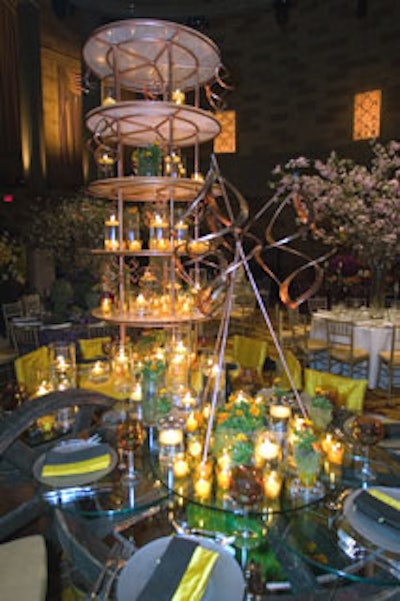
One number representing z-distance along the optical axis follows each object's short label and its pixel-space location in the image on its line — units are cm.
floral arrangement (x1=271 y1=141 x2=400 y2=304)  446
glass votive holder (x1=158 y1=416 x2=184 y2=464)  176
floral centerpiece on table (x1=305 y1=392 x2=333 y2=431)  201
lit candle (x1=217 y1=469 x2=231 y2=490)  158
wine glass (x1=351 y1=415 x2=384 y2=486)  187
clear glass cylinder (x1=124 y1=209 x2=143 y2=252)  272
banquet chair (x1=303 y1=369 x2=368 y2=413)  255
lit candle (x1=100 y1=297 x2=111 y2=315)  278
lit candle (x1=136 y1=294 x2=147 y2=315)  281
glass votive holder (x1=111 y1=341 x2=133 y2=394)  263
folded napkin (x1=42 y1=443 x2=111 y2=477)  165
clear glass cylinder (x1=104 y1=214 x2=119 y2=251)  271
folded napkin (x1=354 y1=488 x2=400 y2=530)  137
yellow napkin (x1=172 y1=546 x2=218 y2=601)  112
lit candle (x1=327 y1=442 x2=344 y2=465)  177
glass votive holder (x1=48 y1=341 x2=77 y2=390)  275
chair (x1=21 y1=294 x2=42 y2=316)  668
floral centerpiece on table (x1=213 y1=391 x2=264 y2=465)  156
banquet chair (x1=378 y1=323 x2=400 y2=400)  441
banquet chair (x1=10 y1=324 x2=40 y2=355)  508
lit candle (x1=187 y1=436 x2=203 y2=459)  177
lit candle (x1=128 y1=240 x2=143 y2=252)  270
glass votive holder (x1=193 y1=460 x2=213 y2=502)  157
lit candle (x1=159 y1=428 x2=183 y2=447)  176
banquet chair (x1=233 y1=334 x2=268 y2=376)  380
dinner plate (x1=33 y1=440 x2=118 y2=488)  159
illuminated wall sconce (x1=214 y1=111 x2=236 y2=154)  1137
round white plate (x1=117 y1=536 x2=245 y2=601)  115
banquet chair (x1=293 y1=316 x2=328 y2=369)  516
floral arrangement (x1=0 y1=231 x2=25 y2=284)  519
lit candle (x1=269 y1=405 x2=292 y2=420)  196
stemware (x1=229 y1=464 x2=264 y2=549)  144
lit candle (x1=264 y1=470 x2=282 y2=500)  155
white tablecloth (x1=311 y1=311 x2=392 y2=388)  481
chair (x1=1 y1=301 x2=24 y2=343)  647
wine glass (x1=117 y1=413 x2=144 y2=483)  181
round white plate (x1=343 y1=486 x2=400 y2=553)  133
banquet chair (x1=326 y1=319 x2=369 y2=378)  467
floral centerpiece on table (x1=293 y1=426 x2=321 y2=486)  157
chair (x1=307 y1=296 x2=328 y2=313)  682
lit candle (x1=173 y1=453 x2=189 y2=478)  166
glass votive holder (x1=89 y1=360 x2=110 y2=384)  284
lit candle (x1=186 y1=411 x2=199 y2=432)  192
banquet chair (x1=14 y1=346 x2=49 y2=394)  283
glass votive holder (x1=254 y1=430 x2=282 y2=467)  164
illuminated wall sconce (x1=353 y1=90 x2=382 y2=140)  930
